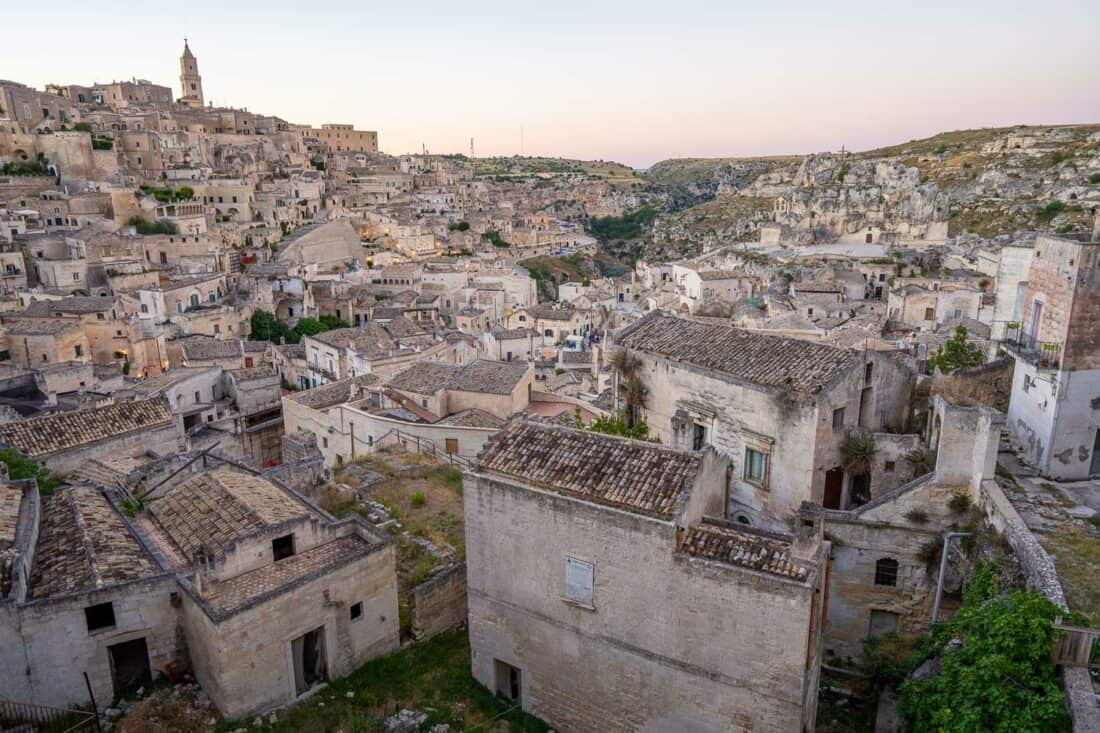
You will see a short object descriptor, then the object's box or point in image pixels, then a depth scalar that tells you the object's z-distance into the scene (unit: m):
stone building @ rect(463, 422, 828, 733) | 10.93
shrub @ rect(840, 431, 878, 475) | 16.50
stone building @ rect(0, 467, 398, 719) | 11.80
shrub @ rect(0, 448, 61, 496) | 17.48
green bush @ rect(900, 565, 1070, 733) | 8.87
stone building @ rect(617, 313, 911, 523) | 16.25
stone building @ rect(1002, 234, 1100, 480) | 15.06
